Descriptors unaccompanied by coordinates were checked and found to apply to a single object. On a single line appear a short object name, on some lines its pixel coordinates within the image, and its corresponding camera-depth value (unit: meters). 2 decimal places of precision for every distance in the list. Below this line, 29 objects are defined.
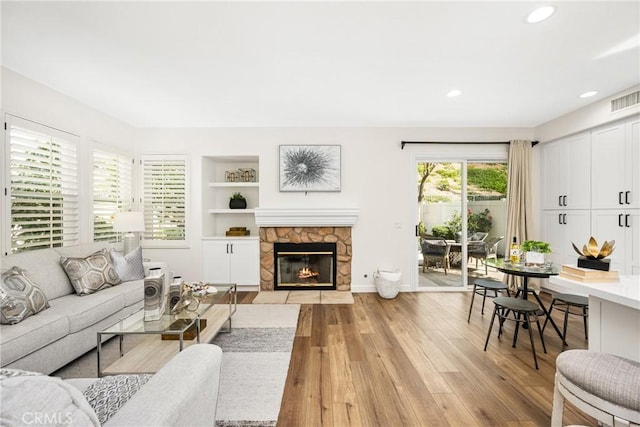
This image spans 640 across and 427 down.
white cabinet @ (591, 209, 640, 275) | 3.13
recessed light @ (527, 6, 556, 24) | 1.87
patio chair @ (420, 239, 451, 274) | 4.55
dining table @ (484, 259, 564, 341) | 2.53
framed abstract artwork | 4.45
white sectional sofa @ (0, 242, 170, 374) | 1.85
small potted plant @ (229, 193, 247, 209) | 4.73
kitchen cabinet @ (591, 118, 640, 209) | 3.13
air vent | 3.04
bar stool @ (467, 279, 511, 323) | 2.94
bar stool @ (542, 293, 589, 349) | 2.48
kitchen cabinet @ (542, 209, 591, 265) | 3.72
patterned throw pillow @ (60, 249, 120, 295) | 2.71
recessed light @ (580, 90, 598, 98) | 3.21
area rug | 1.72
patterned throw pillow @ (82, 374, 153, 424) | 1.01
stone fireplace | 4.45
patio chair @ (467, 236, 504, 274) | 4.55
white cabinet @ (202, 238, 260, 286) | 4.42
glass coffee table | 1.78
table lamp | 3.63
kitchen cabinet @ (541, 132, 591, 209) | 3.71
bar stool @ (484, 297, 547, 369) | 2.33
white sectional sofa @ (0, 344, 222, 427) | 0.60
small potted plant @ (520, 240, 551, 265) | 2.73
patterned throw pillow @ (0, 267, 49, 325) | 1.95
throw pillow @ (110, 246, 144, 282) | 3.20
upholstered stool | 1.11
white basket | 4.11
